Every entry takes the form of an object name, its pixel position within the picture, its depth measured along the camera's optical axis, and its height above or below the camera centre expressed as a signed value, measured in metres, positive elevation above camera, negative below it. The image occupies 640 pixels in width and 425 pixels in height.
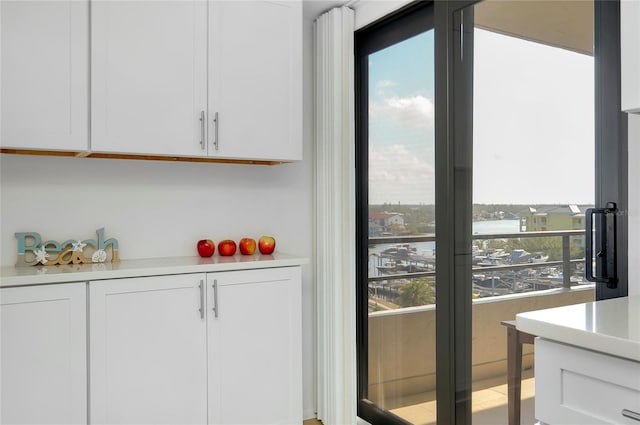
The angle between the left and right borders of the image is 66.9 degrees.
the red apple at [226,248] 2.58 -0.19
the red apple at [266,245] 2.67 -0.18
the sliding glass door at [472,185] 1.64 +0.11
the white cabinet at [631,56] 1.40 +0.46
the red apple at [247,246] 2.62 -0.18
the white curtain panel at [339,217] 2.72 -0.02
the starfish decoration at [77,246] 2.28 -0.15
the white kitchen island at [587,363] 1.12 -0.38
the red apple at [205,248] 2.53 -0.18
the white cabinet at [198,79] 2.15 +0.65
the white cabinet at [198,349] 2.08 -0.63
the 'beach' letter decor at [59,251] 2.21 -0.18
